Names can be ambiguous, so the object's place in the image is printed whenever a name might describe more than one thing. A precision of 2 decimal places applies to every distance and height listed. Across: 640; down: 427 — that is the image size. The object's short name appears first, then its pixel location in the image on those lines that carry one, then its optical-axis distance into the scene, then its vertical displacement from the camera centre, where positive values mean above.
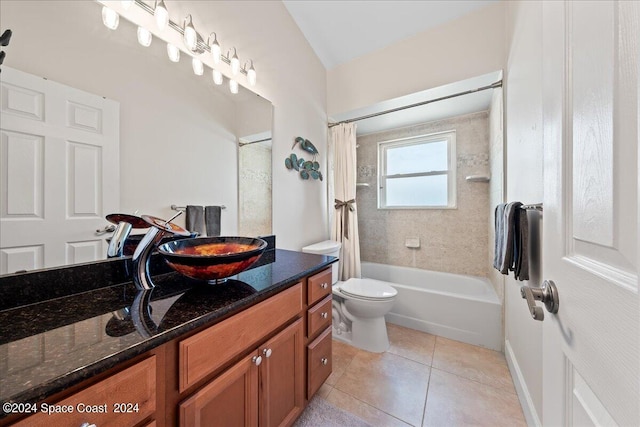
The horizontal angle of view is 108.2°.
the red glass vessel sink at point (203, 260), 0.82 -0.18
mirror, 0.76 +0.43
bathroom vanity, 0.45 -0.34
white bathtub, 1.84 -0.84
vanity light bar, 1.11 +0.99
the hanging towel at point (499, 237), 1.27 -0.14
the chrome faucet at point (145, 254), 0.85 -0.15
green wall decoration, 2.03 +0.46
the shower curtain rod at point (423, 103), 1.83 +1.03
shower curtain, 2.53 +0.15
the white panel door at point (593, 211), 0.33 +0.00
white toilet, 1.80 -0.81
